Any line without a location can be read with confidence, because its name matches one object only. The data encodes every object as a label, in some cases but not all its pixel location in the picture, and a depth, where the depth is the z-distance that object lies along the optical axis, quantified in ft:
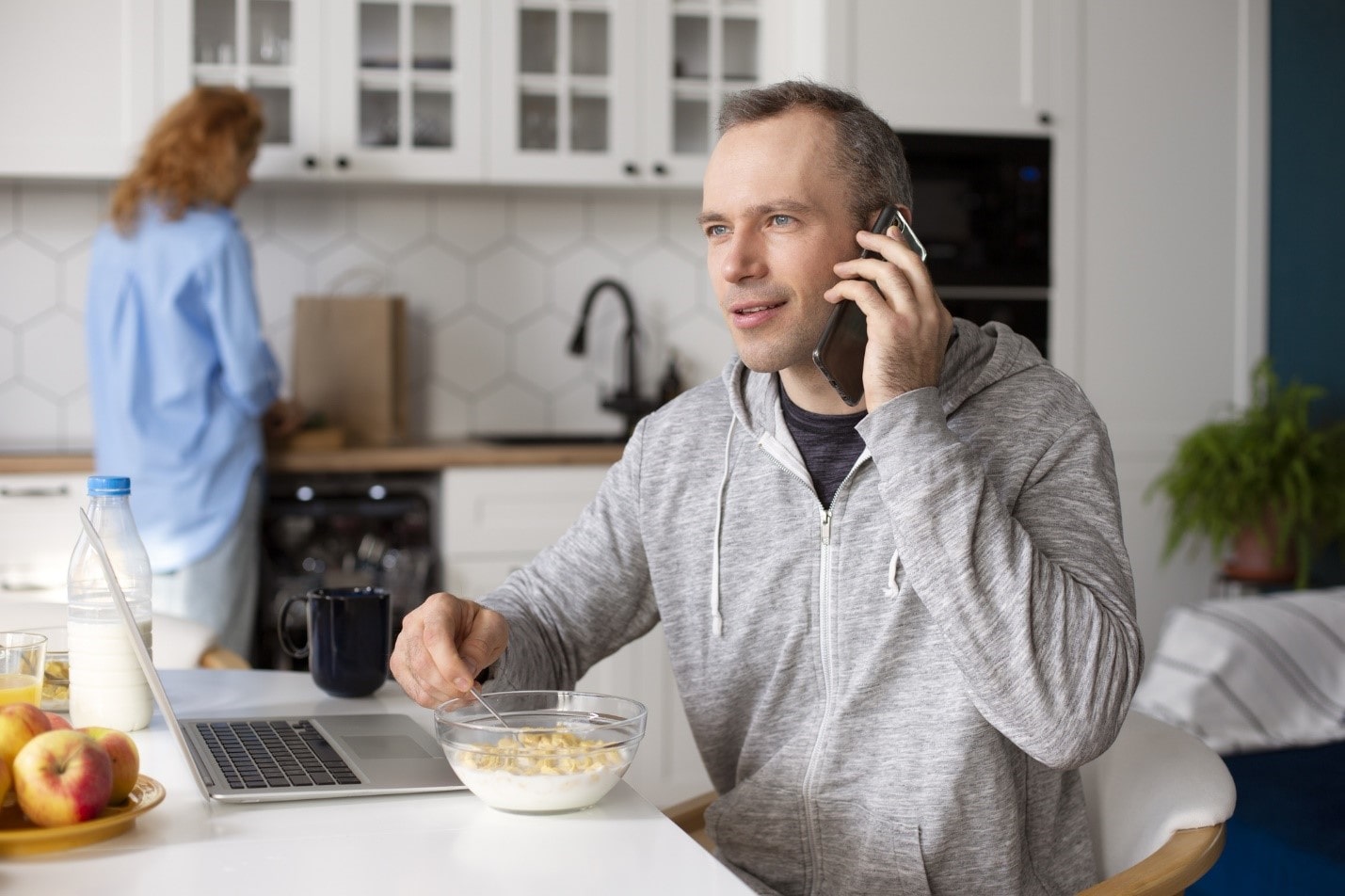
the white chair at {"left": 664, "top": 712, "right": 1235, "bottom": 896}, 3.80
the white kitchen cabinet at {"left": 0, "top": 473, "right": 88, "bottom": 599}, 9.70
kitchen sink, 11.68
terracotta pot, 11.19
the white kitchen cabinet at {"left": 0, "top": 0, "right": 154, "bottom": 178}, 10.48
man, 3.83
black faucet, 11.85
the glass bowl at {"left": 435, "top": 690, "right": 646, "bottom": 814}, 3.32
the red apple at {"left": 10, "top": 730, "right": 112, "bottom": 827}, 3.01
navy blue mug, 4.54
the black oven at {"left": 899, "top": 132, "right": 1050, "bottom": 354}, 11.16
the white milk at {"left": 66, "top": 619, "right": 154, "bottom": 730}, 3.93
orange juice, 3.68
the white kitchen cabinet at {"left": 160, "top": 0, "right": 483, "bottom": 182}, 10.78
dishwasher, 10.23
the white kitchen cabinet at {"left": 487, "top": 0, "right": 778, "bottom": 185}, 11.20
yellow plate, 2.97
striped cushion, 8.38
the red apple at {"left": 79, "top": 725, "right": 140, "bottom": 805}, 3.18
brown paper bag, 11.32
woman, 9.55
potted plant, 11.02
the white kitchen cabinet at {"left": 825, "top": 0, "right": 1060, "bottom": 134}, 10.96
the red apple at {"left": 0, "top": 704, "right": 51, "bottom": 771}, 3.12
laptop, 3.43
